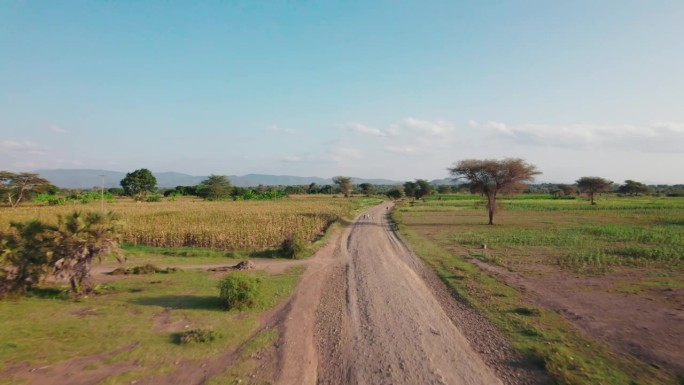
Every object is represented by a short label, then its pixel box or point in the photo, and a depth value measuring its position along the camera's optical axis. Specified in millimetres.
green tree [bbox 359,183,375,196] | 147350
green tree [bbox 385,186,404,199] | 114500
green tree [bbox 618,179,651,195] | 111950
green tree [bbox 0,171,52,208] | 53719
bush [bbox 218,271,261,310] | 10820
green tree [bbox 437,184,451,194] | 148375
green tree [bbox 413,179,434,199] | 100125
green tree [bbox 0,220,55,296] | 10641
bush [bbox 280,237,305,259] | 19547
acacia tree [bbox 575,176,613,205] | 74438
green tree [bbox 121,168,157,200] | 99631
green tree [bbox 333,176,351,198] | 124488
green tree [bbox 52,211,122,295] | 10977
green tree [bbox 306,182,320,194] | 151875
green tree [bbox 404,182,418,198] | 104688
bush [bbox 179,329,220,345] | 8320
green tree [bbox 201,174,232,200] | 102062
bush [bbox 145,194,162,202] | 79188
